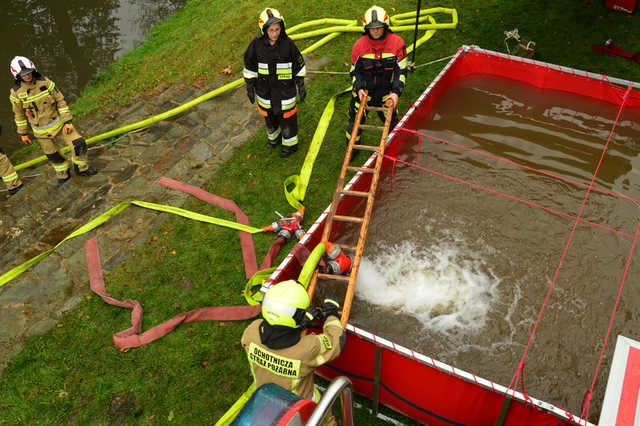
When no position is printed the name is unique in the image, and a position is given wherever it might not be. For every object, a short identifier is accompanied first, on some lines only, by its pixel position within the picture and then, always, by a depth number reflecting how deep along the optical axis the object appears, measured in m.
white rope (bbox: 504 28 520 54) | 7.99
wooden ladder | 3.91
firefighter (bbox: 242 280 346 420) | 3.08
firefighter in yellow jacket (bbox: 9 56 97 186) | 5.80
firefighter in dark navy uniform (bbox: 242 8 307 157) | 5.59
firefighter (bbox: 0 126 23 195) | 6.24
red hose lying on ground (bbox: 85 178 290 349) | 4.73
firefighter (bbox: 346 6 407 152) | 5.38
